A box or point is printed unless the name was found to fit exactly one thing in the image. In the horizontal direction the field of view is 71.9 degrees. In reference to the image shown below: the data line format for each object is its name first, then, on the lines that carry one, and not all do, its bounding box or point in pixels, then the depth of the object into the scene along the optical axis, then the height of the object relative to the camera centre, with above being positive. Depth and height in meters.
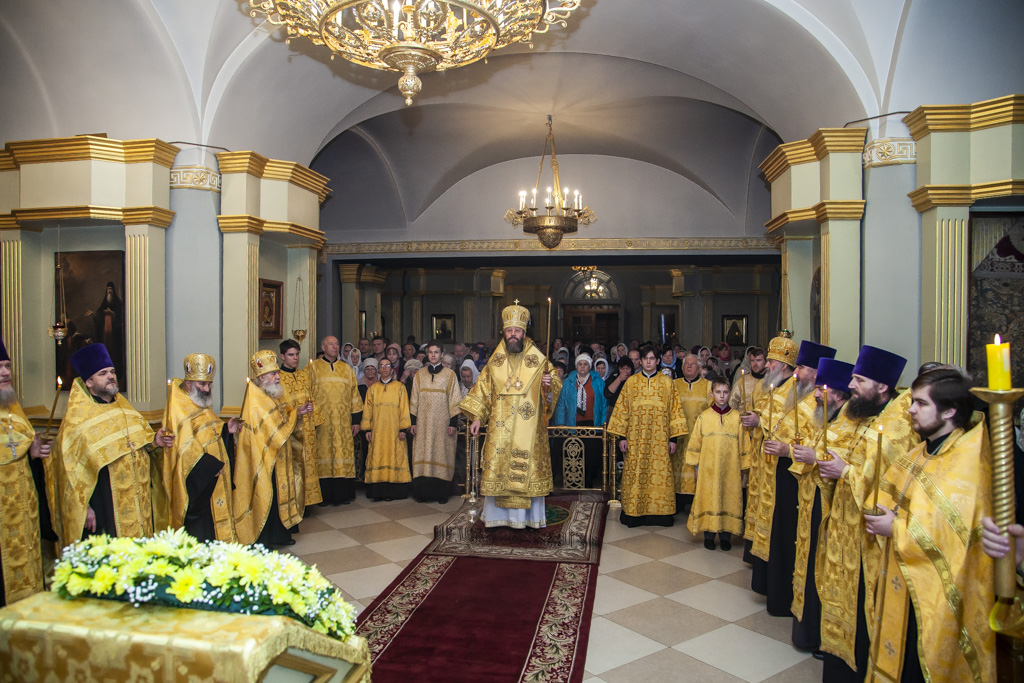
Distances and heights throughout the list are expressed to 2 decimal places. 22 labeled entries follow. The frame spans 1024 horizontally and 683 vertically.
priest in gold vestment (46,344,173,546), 4.08 -0.78
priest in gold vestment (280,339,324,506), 6.28 -0.86
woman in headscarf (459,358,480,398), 9.35 -0.63
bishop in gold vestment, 5.89 -0.81
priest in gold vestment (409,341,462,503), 7.48 -1.06
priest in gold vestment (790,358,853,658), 3.70 -1.01
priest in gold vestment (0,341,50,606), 3.93 -0.97
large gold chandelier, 4.23 +1.89
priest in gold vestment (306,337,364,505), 7.33 -1.02
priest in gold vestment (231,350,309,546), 5.50 -1.04
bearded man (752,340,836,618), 4.19 -0.95
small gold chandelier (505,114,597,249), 9.68 +1.50
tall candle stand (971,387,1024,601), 1.90 -0.40
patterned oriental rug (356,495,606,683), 3.70 -1.78
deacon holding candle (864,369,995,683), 2.53 -0.78
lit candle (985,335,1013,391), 1.87 -0.11
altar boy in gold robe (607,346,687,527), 6.58 -1.05
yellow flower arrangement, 2.01 -0.73
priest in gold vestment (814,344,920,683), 3.13 -0.82
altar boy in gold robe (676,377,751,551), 5.82 -1.16
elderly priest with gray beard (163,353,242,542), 4.56 -0.83
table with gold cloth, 1.79 -0.81
